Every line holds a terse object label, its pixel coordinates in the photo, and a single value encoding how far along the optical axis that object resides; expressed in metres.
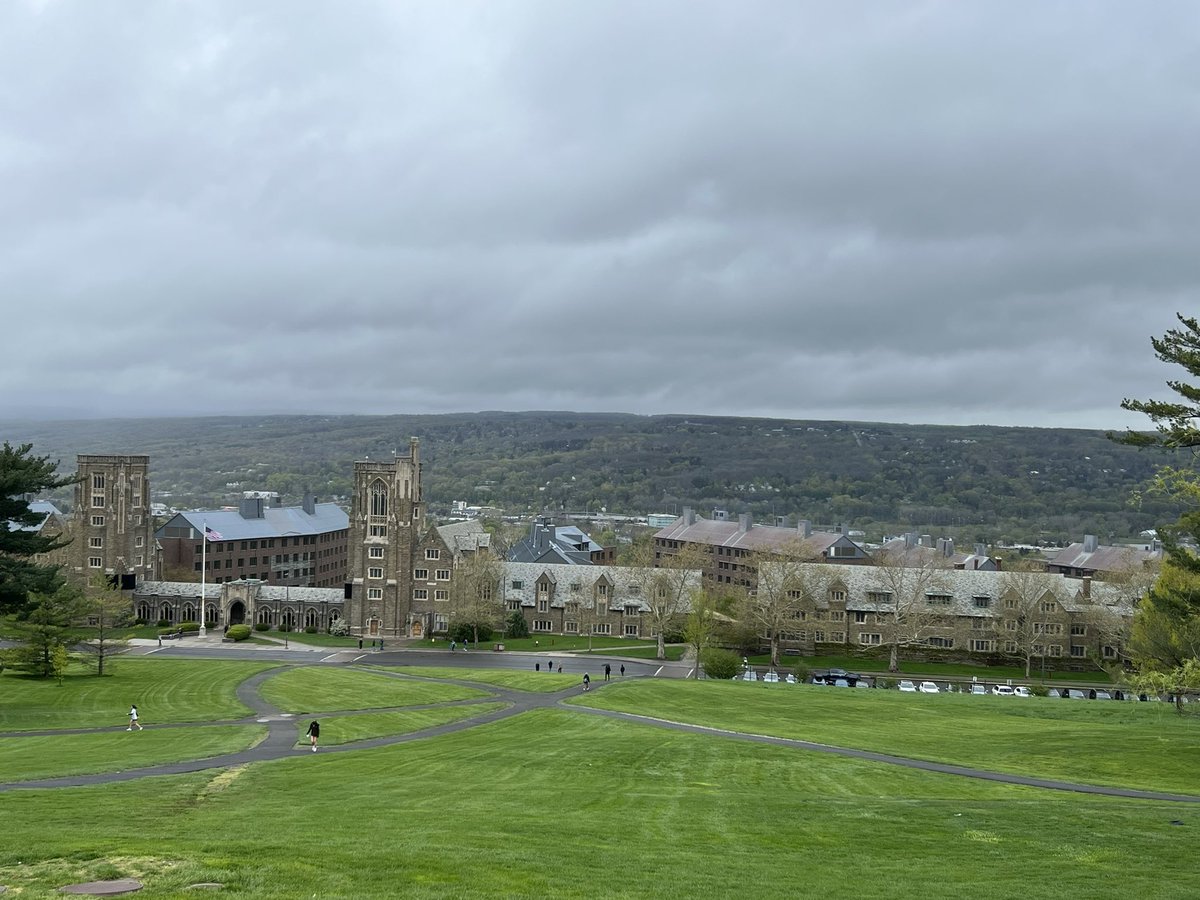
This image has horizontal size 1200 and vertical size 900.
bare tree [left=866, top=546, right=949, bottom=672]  105.11
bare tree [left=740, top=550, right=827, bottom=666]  106.19
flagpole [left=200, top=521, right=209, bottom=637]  114.66
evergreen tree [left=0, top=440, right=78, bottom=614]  57.09
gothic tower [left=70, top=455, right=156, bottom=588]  124.62
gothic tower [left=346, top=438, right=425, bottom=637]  115.44
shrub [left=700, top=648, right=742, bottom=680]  88.31
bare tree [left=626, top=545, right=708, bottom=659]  108.00
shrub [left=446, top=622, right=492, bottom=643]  110.31
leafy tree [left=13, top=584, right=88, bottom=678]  72.94
